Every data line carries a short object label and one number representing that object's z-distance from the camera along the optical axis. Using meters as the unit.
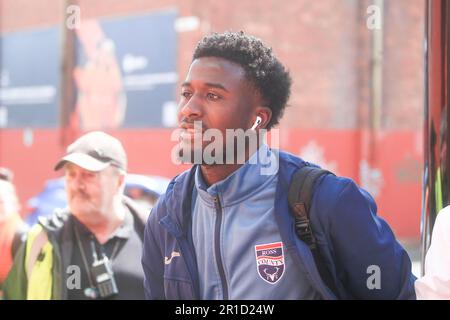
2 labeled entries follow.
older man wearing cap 3.06
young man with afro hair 2.07
